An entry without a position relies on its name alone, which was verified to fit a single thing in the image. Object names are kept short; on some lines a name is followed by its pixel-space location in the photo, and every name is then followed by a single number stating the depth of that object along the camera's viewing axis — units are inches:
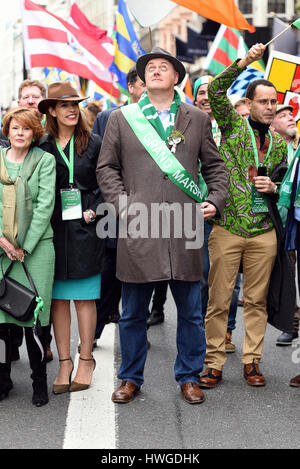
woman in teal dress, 188.9
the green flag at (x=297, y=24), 203.1
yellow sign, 255.4
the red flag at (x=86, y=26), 432.5
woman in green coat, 178.5
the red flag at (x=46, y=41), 335.0
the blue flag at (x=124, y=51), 383.6
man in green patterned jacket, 197.0
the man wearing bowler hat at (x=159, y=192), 176.1
